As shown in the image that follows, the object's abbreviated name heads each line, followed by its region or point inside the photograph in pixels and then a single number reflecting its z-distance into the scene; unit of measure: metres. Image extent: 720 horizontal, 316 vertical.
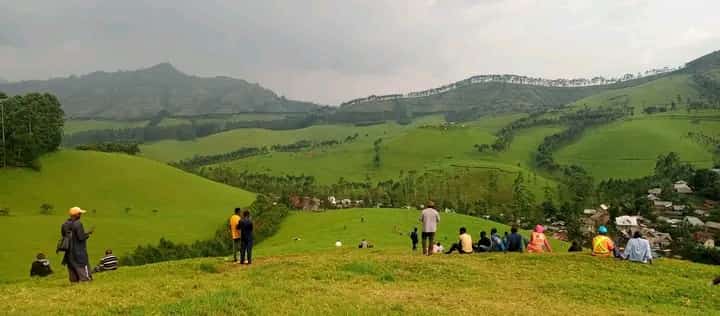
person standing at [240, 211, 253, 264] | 24.70
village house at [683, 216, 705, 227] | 111.41
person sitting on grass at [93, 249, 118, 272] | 26.48
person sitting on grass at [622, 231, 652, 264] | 24.84
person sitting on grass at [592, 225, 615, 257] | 25.98
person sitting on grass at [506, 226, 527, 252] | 29.39
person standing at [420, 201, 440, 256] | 27.60
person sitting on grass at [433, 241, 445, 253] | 32.83
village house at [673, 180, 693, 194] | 142.12
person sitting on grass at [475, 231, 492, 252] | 30.64
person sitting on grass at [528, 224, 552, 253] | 29.64
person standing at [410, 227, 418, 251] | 37.12
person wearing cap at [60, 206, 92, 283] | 19.34
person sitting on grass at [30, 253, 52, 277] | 26.75
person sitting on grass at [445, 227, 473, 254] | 29.06
